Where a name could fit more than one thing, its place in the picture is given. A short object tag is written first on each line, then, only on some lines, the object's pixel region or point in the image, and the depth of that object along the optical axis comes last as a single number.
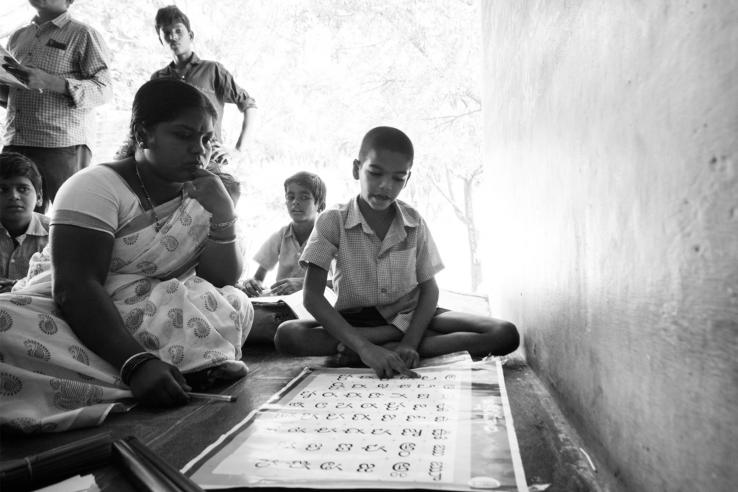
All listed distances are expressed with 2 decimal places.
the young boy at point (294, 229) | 3.76
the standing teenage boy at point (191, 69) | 3.54
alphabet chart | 0.96
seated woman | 1.48
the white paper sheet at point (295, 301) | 2.49
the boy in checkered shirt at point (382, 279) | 2.04
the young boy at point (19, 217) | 2.81
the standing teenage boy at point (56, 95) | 2.97
